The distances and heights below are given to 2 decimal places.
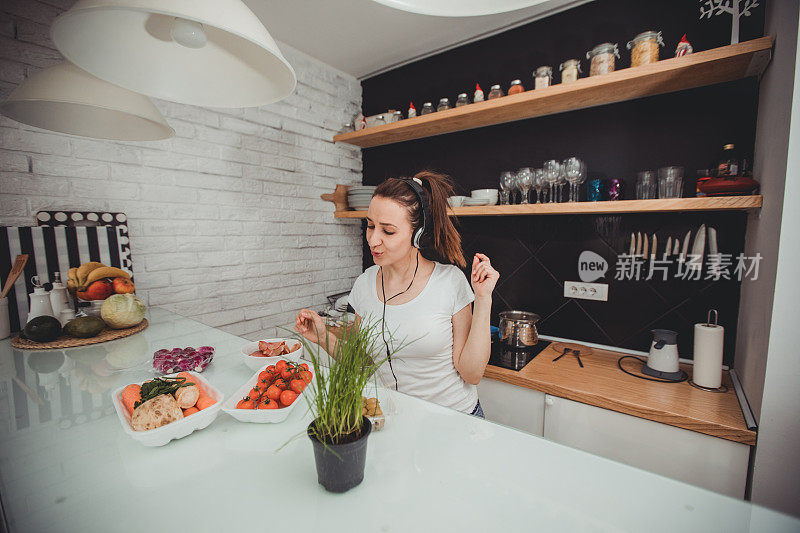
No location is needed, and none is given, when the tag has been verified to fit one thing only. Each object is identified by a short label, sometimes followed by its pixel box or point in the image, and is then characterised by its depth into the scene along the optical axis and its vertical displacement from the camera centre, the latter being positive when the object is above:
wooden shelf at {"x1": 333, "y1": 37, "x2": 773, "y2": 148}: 1.40 +0.65
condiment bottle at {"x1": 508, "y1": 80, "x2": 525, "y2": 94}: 1.94 +0.75
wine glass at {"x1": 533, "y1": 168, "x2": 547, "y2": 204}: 1.94 +0.25
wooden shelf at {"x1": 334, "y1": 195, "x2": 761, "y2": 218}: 1.39 +0.09
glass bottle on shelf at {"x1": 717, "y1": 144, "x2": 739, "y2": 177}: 1.52 +0.25
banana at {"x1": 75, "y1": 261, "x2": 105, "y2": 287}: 1.50 -0.16
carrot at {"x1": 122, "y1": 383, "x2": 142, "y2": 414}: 0.79 -0.36
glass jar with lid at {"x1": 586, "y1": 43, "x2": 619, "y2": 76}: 1.67 +0.78
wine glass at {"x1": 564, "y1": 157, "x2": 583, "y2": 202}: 1.81 +0.29
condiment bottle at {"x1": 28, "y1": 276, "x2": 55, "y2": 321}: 1.35 -0.27
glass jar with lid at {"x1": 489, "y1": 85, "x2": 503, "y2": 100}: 2.01 +0.75
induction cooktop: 1.85 -0.68
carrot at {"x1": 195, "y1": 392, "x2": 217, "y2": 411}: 0.77 -0.37
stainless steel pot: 1.99 -0.57
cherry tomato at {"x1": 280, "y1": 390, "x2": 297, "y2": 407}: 0.80 -0.37
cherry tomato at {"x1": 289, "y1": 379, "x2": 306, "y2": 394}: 0.83 -0.36
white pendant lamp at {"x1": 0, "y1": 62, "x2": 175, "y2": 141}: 1.02 +0.39
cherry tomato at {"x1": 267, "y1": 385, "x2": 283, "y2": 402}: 0.80 -0.36
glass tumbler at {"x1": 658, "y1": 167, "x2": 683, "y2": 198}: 1.61 +0.20
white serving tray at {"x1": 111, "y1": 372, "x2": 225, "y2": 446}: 0.67 -0.38
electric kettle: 1.62 -0.57
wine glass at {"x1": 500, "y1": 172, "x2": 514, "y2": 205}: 2.05 +0.24
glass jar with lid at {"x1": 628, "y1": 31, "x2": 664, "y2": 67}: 1.57 +0.78
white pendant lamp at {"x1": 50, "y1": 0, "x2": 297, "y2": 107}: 0.59 +0.37
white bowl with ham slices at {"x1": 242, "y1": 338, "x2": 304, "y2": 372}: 1.05 -0.37
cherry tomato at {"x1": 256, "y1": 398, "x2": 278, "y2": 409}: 0.79 -0.38
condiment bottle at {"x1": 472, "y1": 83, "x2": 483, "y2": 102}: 2.08 +0.76
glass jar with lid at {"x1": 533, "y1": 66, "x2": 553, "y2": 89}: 1.83 +0.76
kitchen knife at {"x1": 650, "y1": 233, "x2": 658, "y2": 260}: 1.83 -0.11
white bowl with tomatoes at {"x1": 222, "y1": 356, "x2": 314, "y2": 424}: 0.77 -0.37
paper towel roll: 1.45 -0.52
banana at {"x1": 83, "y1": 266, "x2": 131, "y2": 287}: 1.49 -0.18
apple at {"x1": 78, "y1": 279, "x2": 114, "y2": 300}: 1.48 -0.25
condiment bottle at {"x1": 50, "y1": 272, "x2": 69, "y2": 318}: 1.44 -0.27
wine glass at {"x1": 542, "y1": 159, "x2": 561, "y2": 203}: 1.87 +0.29
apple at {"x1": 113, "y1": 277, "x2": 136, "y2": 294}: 1.52 -0.23
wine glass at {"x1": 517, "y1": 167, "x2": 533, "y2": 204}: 1.98 +0.27
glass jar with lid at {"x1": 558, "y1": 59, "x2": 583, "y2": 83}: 1.74 +0.76
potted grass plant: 0.57 -0.32
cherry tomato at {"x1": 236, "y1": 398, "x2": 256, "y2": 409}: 0.79 -0.38
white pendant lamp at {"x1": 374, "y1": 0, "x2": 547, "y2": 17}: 0.65 +0.40
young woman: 1.39 -0.30
